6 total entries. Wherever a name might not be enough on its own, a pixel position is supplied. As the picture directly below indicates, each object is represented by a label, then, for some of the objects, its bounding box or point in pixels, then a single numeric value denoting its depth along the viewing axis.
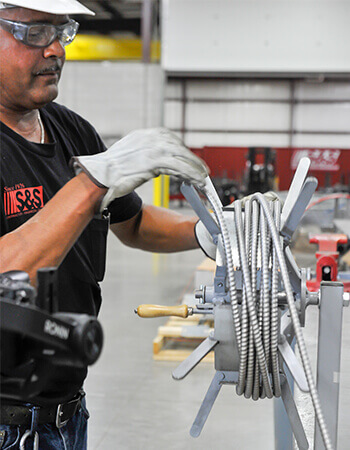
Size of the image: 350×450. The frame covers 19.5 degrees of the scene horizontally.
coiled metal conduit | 1.59
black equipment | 1.34
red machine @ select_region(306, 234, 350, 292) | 2.85
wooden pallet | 4.28
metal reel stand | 1.66
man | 1.61
